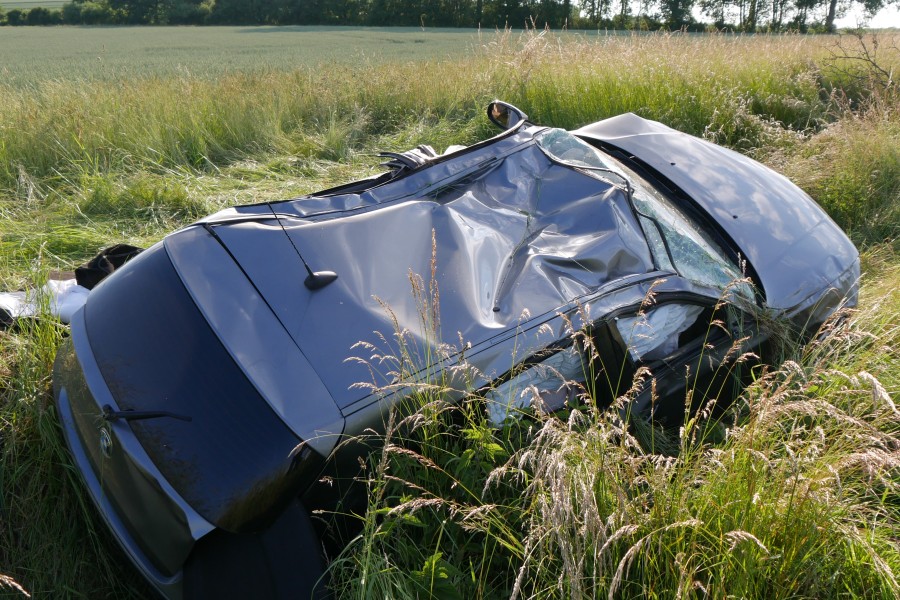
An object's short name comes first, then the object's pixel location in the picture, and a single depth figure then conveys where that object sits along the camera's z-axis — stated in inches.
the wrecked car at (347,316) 77.6
